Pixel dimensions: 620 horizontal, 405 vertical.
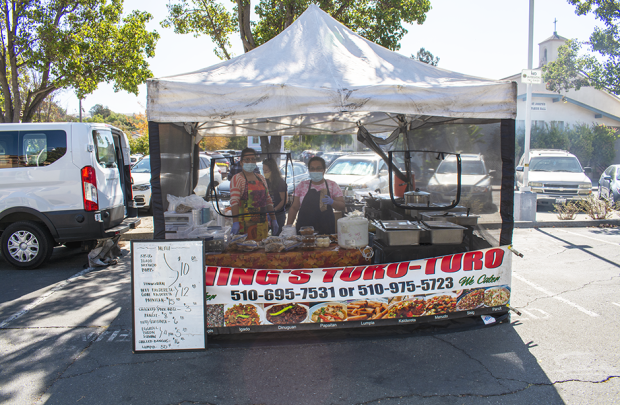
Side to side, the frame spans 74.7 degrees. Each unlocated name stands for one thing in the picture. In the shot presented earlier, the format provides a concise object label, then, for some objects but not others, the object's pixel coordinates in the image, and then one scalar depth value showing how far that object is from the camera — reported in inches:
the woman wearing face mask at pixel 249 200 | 203.6
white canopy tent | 142.6
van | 254.1
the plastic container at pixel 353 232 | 156.9
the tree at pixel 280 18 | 400.7
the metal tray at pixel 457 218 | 176.4
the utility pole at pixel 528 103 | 415.5
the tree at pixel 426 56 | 1529.3
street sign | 398.9
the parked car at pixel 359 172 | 410.9
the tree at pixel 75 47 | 401.0
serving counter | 153.6
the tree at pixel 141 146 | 895.1
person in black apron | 207.5
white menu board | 136.5
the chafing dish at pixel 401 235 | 155.8
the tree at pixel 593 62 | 638.5
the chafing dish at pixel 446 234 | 159.0
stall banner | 147.6
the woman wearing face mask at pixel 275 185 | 214.5
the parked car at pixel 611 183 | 496.7
